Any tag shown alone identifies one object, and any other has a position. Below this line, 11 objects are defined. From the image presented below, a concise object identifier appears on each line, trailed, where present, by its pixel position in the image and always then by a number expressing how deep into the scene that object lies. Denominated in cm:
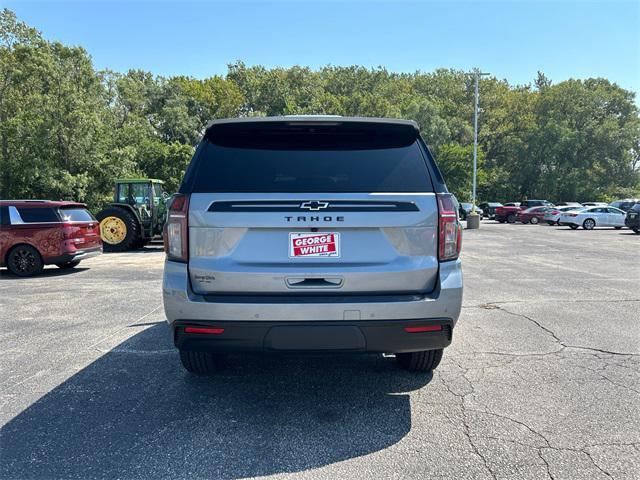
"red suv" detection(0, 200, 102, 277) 1018
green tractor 1559
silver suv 300
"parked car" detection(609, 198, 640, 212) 3550
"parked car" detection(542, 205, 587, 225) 3179
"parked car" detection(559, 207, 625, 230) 2884
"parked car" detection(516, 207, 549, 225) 3572
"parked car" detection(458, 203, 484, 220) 3945
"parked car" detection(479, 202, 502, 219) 4362
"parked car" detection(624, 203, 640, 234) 2323
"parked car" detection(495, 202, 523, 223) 3772
